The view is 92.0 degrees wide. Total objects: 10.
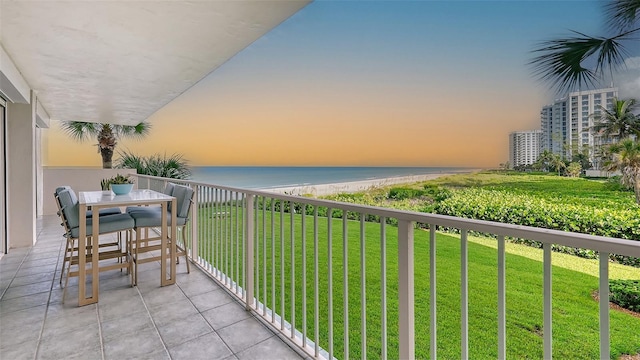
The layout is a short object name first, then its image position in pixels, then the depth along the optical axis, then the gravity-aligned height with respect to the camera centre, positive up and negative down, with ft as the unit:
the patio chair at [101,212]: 9.39 -1.43
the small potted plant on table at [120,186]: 11.32 -0.39
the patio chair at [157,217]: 10.00 -1.40
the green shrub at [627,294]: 9.84 -3.86
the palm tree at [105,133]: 27.96 +4.17
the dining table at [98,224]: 8.39 -1.44
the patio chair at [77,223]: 8.79 -1.45
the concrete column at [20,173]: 13.70 +0.11
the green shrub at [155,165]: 30.27 +1.08
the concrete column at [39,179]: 22.13 -0.28
